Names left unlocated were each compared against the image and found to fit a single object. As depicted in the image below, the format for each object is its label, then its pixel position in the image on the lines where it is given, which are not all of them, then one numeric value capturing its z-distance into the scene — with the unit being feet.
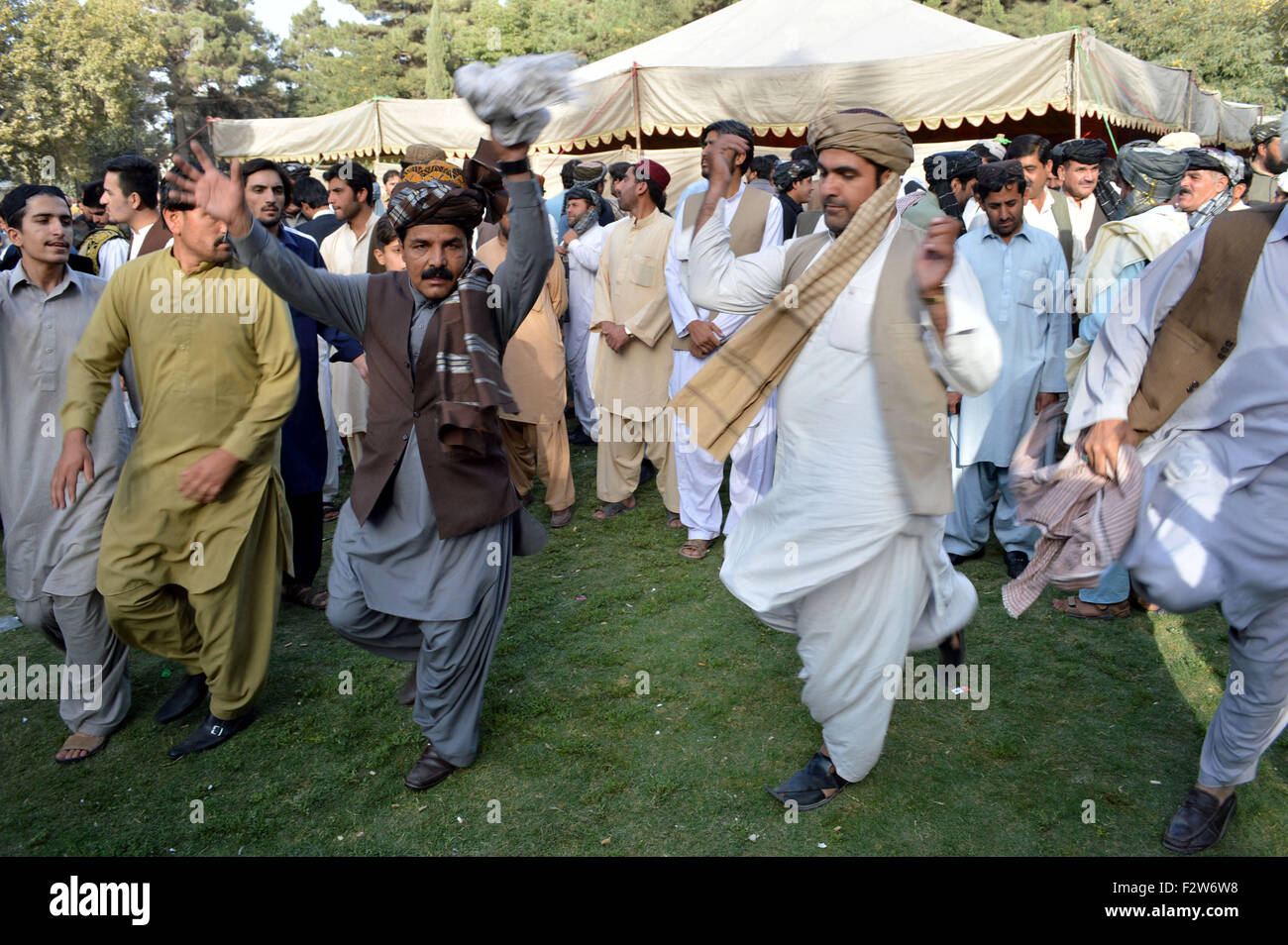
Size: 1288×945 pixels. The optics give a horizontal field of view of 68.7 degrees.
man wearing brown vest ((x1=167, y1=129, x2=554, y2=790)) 9.94
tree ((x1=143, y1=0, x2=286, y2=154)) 131.44
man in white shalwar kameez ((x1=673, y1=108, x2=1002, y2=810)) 9.36
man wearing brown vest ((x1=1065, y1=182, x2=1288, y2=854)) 8.27
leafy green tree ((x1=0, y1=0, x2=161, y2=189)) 94.99
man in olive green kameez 11.59
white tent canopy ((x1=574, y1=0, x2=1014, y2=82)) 35.22
